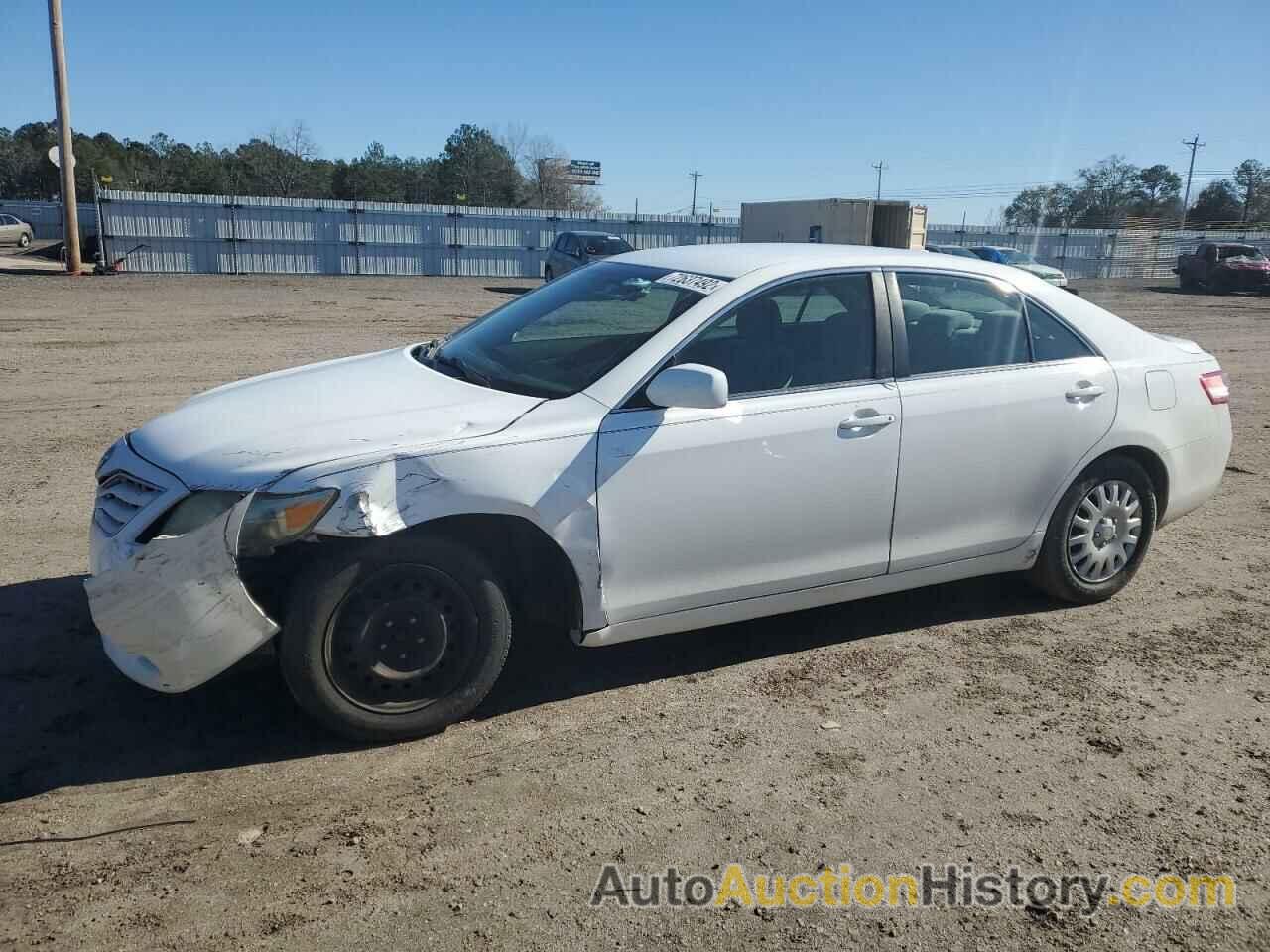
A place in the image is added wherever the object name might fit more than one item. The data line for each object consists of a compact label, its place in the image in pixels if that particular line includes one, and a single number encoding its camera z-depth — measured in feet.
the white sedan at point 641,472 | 11.71
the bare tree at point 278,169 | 228.43
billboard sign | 302.45
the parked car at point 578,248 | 91.40
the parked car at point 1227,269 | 115.44
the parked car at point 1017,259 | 86.22
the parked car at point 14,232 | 151.23
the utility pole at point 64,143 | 89.15
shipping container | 94.68
